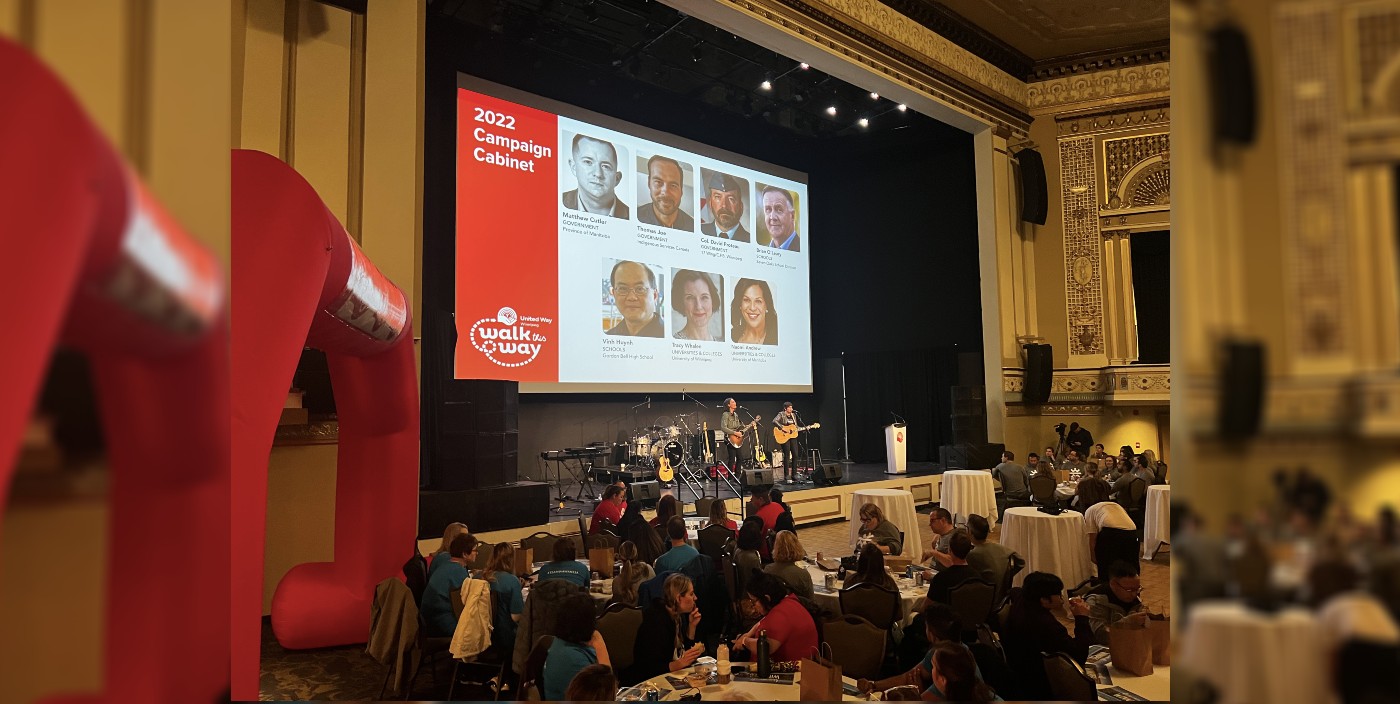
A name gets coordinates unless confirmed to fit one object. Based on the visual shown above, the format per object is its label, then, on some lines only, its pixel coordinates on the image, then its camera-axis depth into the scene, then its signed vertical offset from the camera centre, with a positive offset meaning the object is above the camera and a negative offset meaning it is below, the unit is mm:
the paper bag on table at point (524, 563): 5020 -1154
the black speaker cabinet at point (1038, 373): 11703 +215
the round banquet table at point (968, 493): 8625 -1237
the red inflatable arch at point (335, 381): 1641 +21
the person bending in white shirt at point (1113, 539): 5477 -1140
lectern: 11492 -920
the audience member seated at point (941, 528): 5271 -1014
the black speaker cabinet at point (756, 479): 9273 -1114
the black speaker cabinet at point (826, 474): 10094 -1154
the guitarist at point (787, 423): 11773 -525
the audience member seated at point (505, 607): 4066 -1174
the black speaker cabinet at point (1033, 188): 11734 +3142
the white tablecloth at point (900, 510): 7367 -1222
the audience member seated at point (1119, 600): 3980 -1183
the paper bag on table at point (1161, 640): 3238 -1114
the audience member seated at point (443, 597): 4199 -1146
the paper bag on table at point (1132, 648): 3207 -1138
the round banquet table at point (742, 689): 3014 -1244
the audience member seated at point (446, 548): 4367 -951
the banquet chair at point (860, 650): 3576 -1258
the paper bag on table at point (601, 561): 5273 -1202
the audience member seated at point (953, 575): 4246 -1082
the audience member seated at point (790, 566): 4363 -1047
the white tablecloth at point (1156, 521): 7352 -1370
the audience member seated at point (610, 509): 6488 -1036
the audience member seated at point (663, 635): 3656 -1207
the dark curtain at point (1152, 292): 11695 +1468
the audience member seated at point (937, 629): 3389 -1098
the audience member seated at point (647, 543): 5797 -1178
